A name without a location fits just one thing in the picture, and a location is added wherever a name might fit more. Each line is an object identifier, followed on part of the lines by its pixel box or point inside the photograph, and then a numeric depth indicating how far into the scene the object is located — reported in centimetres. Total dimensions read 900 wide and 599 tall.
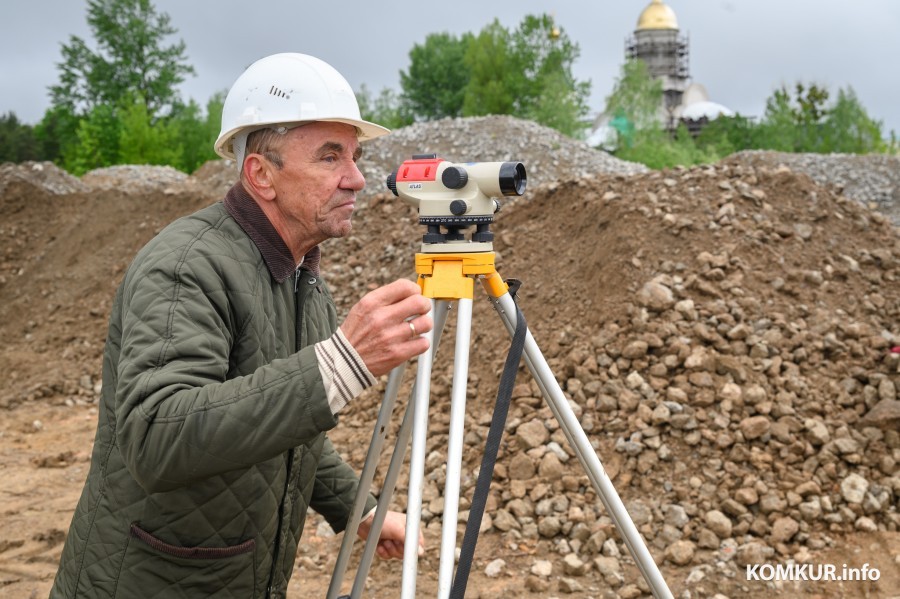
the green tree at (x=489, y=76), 3356
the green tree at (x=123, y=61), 3659
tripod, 185
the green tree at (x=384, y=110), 3491
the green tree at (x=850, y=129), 2925
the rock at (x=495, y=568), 437
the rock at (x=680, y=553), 427
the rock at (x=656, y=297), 557
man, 144
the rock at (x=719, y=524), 440
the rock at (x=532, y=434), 497
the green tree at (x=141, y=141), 3003
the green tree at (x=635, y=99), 3058
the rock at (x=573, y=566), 427
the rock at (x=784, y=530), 435
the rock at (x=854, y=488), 451
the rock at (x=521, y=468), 485
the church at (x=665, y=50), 5547
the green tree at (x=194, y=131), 3416
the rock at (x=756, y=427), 477
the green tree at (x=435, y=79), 3969
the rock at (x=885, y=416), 480
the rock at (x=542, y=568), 429
